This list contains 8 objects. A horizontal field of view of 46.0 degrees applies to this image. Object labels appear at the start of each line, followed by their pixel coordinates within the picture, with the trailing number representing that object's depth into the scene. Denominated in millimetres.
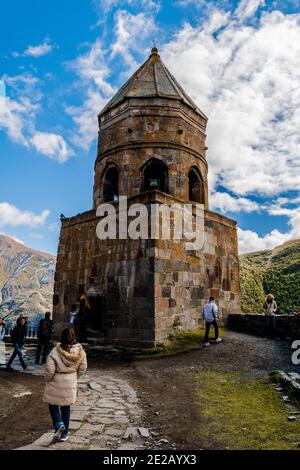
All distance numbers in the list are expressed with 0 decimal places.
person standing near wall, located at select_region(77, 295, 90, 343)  10805
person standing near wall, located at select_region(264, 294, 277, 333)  12055
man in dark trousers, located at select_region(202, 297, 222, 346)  10547
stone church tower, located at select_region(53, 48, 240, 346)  10500
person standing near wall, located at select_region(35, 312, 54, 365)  10070
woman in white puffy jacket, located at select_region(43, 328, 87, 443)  4312
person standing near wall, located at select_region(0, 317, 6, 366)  10023
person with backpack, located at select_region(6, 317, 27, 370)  9188
